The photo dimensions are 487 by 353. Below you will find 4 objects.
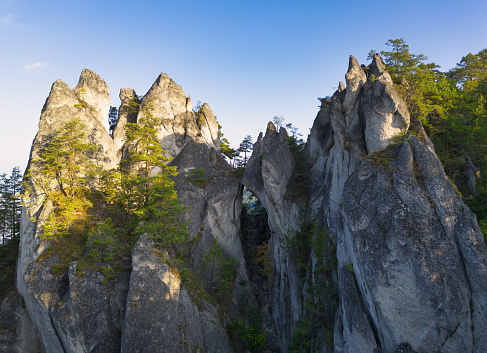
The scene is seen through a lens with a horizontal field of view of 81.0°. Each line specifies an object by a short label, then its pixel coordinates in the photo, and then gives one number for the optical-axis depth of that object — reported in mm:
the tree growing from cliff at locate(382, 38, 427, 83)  25234
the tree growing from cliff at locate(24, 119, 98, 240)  25031
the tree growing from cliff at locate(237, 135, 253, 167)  40656
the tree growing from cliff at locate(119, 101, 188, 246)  24172
